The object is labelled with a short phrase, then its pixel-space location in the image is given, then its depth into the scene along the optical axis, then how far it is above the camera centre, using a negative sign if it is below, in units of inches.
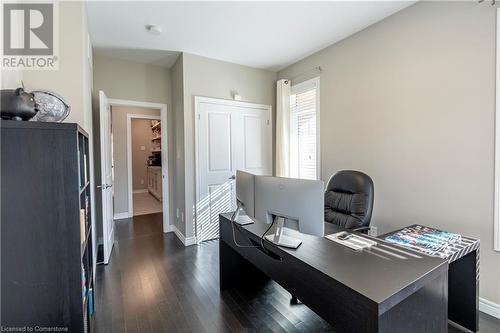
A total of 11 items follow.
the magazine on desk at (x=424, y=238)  64.7 -24.2
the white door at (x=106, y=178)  112.6 -8.5
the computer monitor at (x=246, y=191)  62.6 -9.0
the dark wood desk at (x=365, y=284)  37.5 -22.5
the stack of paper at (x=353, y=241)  56.4 -20.9
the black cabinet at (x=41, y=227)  46.8 -13.6
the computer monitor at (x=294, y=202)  50.7 -9.8
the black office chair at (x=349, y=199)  81.7 -15.0
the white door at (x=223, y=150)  140.6 +6.2
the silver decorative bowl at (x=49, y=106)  62.1 +14.9
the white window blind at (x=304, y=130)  139.7 +18.3
